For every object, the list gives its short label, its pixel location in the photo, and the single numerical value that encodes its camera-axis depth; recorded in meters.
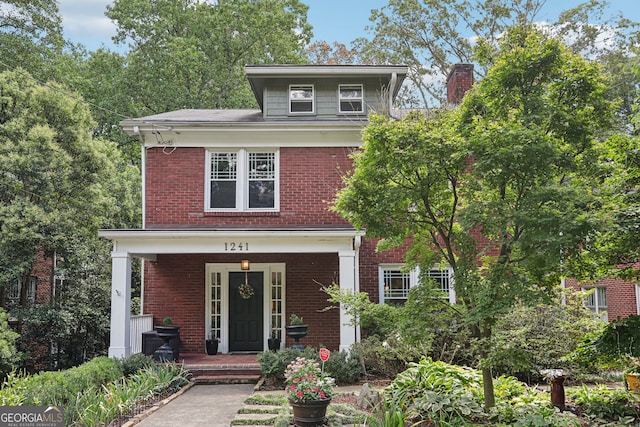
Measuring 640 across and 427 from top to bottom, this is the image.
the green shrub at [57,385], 7.69
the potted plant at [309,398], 7.65
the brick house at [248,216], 14.54
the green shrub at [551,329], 10.88
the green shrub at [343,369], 11.38
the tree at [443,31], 27.19
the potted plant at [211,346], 14.24
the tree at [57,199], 14.14
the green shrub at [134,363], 11.52
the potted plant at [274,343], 13.80
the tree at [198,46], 27.66
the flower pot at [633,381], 9.24
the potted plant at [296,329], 12.92
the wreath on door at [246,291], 14.79
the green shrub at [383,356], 11.52
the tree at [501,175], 6.49
